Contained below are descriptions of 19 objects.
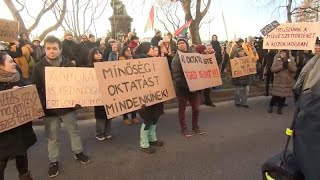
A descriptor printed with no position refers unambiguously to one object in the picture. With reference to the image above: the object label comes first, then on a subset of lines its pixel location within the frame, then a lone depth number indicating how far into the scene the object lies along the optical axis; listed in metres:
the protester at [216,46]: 7.57
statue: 9.29
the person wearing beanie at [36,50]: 5.50
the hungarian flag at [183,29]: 7.22
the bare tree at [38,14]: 7.03
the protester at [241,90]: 5.31
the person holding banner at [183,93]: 3.59
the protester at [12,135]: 2.19
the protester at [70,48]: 5.36
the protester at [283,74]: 4.67
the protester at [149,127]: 3.13
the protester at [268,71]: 6.21
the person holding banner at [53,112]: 2.59
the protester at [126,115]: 3.89
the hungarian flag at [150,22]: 6.87
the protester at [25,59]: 5.06
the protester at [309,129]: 0.91
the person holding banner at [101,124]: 3.54
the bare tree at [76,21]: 11.67
